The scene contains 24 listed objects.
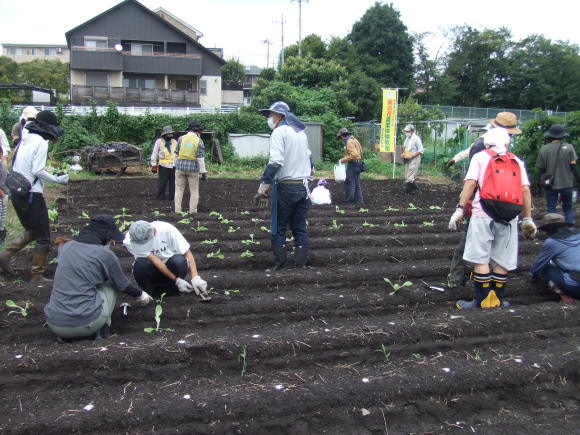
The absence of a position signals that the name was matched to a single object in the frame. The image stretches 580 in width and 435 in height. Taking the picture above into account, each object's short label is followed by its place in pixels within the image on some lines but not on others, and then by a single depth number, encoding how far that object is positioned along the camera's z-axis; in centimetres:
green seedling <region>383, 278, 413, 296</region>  518
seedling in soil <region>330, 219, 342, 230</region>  815
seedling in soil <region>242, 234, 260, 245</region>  710
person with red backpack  445
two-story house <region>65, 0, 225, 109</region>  3338
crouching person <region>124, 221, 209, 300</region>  456
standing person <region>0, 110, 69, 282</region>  525
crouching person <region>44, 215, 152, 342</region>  380
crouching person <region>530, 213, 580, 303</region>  481
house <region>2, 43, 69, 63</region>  8169
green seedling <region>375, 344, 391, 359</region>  380
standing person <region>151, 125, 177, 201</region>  1030
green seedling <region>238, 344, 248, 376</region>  360
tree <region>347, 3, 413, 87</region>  3788
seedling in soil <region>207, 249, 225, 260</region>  642
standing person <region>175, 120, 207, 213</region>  891
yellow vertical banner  1612
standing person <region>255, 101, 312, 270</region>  563
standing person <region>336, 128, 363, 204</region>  1041
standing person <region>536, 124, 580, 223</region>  753
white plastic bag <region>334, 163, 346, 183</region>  1121
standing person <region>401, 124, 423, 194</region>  1199
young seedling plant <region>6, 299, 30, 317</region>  453
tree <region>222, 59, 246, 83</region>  5225
